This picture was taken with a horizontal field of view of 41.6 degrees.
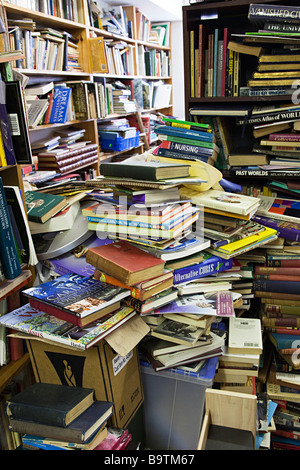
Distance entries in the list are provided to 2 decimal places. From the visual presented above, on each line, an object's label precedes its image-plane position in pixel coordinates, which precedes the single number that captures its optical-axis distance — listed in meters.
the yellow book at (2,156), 1.33
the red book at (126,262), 1.26
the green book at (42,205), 1.58
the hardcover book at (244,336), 1.45
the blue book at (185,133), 1.71
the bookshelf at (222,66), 1.88
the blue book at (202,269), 1.45
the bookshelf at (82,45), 2.50
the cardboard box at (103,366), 1.21
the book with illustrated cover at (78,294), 1.21
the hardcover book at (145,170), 1.35
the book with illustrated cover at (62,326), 1.15
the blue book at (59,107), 2.73
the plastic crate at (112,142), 3.66
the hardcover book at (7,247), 1.28
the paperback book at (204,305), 1.34
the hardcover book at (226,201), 1.54
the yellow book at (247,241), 1.54
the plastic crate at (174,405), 1.33
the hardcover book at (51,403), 1.09
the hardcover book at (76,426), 1.07
